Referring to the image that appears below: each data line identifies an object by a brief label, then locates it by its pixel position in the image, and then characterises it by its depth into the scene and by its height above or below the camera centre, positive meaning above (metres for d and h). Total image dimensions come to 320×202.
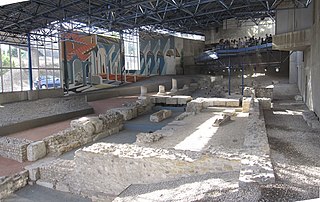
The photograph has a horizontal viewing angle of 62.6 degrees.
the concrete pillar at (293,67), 24.48 +1.21
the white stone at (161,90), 23.67 -0.74
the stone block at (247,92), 19.93 -0.86
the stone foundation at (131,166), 5.43 -1.88
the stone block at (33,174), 8.93 -3.08
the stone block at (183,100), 19.47 -1.37
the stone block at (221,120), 11.39 -1.73
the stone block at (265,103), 15.22 -1.30
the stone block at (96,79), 27.20 +0.36
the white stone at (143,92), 21.35 -0.83
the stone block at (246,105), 14.34 -1.32
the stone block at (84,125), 12.44 -2.02
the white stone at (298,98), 18.61 -1.26
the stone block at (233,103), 15.79 -1.32
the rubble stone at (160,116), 15.29 -2.04
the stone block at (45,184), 8.62 -3.35
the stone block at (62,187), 8.14 -3.27
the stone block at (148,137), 9.70 -2.08
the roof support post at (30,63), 21.05 +1.62
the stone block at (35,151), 10.10 -2.62
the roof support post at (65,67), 24.16 +1.44
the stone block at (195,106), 15.40 -1.46
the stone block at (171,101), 19.94 -1.47
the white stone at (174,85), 25.42 -0.33
